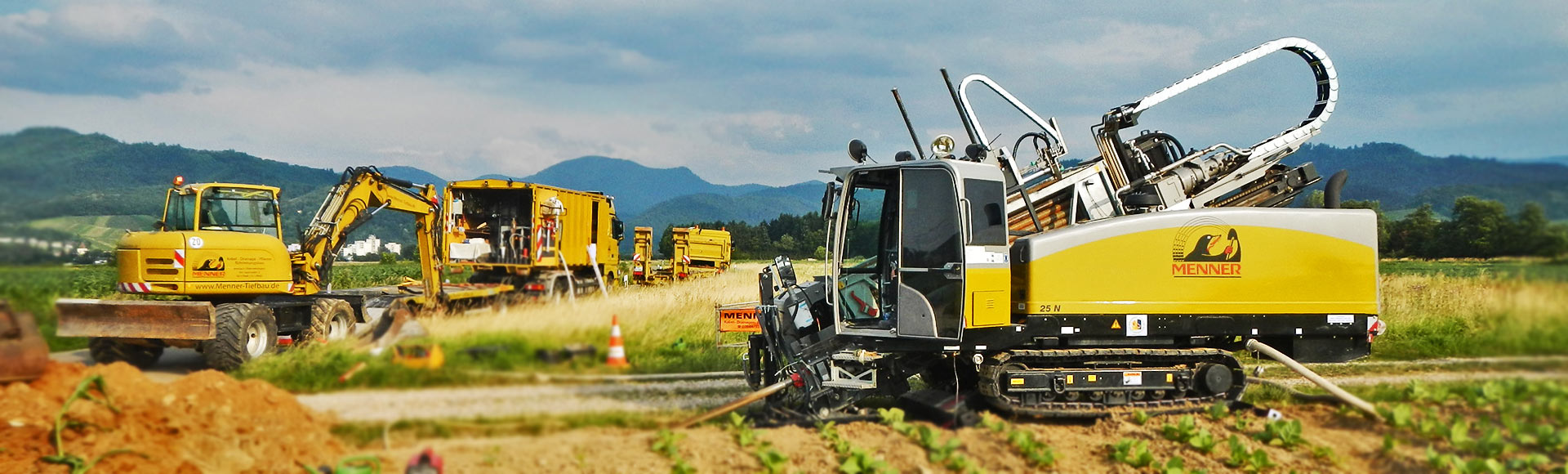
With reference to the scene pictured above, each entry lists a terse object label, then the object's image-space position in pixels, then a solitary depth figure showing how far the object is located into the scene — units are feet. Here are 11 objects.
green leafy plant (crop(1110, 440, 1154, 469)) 25.85
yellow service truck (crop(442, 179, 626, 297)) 53.26
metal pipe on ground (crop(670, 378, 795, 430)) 27.44
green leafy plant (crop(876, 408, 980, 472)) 25.31
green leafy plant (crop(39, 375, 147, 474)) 21.38
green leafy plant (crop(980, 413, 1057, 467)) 25.62
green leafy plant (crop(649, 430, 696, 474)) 22.59
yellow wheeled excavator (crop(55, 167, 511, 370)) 40.96
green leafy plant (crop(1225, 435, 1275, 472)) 25.71
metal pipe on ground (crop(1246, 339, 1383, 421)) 30.86
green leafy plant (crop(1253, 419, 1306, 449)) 27.35
